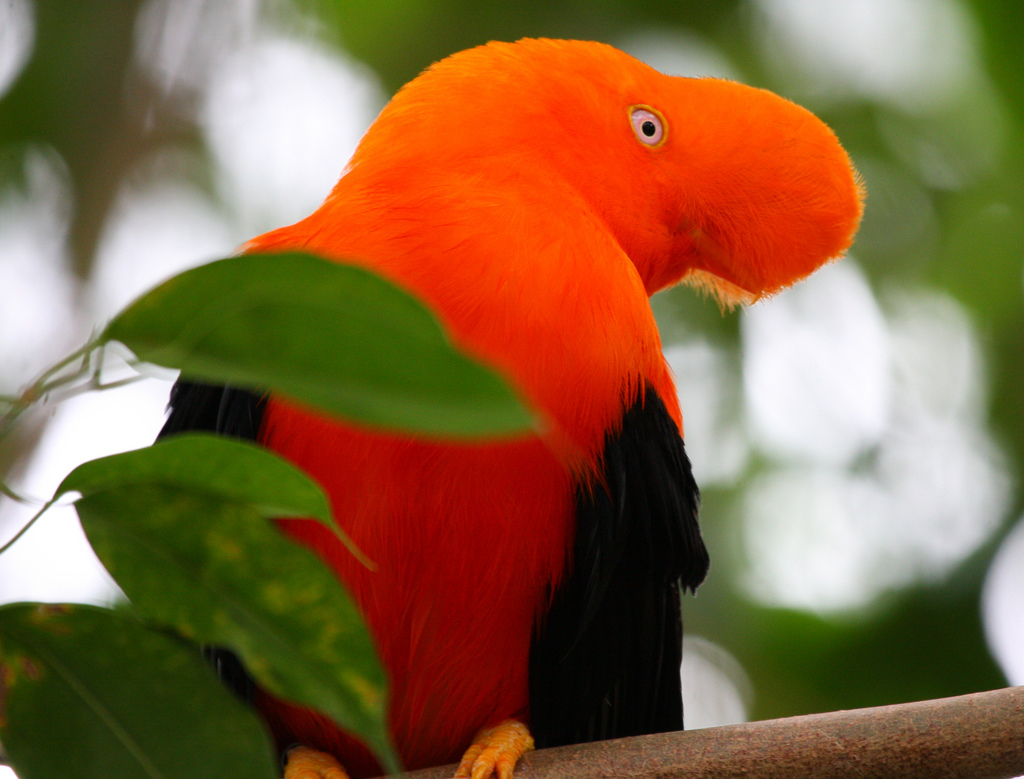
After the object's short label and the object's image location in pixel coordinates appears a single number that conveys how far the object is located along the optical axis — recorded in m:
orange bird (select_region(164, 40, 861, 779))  3.41
